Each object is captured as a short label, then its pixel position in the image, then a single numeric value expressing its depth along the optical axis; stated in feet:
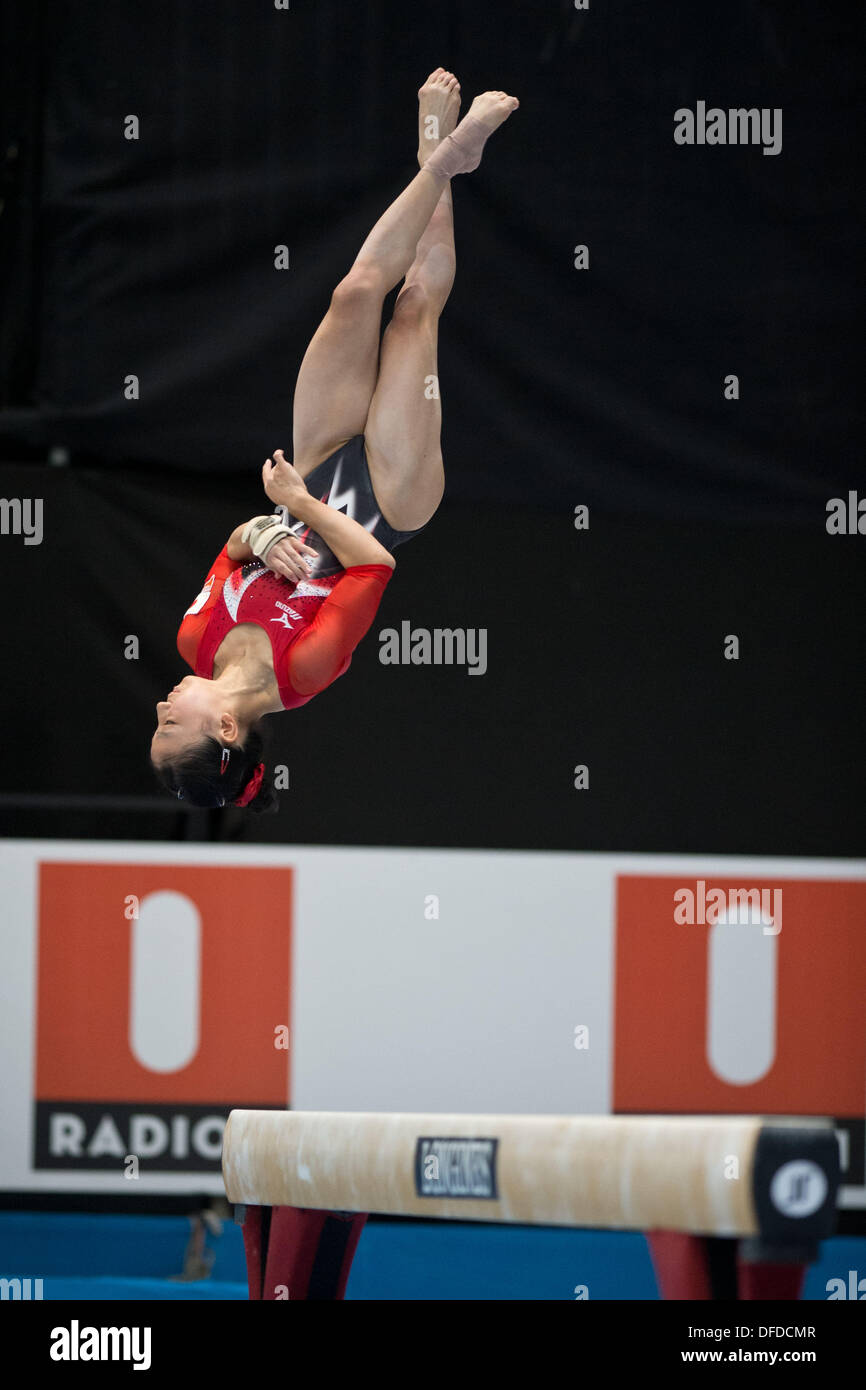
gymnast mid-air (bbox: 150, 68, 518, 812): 27.02
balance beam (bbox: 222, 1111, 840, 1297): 19.39
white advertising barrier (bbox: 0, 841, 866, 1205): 39.29
